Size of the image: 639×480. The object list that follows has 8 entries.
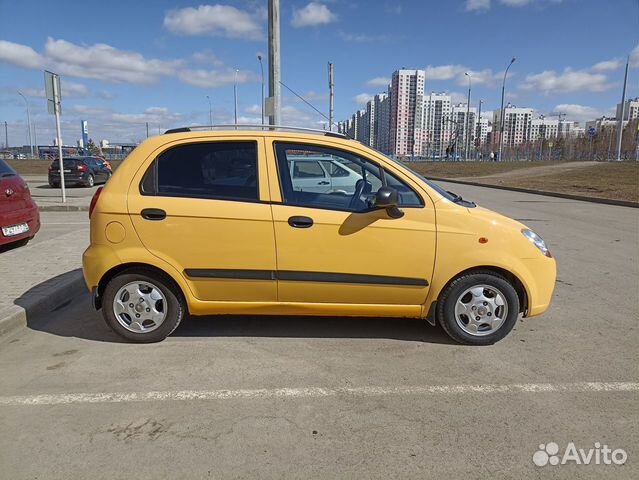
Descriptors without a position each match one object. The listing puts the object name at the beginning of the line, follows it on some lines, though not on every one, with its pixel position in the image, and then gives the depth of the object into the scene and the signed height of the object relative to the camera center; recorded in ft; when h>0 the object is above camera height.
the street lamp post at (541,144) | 286.25 +15.10
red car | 21.77 -2.22
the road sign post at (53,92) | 37.73 +6.29
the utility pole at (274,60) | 36.60 +8.98
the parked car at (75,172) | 66.18 -0.91
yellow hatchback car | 11.90 -2.10
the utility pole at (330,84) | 89.86 +16.63
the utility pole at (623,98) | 134.31 +21.38
